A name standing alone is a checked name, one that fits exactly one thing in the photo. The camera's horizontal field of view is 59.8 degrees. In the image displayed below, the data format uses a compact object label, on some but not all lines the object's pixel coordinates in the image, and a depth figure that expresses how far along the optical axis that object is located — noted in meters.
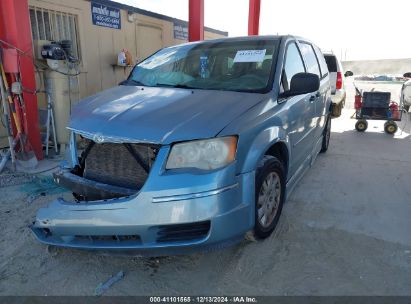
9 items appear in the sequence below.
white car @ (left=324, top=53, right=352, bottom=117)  9.57
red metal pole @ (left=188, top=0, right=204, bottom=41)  8.21
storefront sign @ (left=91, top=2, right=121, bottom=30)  7.29
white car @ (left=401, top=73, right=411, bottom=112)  10.54
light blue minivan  2.27
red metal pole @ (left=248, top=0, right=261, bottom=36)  11.00
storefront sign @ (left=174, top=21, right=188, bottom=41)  10.16
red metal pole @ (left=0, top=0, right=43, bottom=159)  4.97
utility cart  7.98
